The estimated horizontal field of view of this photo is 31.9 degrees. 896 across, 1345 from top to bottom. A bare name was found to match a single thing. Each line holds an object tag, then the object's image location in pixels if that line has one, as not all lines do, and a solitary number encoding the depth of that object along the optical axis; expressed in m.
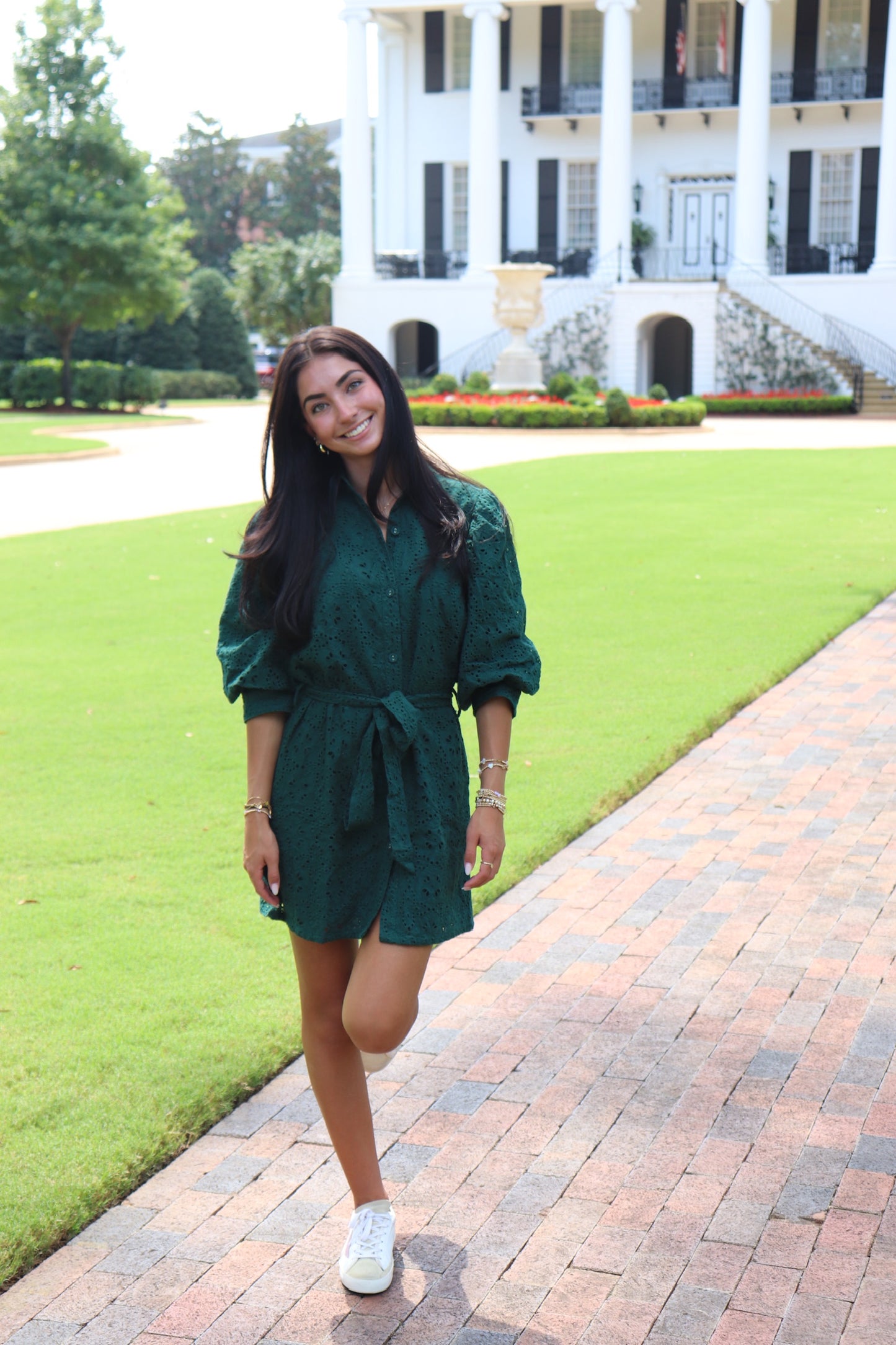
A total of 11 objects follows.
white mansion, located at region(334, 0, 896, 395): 38.97
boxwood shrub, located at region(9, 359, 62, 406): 42.75
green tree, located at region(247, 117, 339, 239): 75.12
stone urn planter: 34.12
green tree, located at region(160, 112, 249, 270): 79.75
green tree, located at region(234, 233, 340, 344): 49.03
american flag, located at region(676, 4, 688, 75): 40.06
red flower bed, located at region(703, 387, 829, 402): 35.91
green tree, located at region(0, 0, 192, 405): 41.41
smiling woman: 3.02
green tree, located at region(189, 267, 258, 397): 51.66
